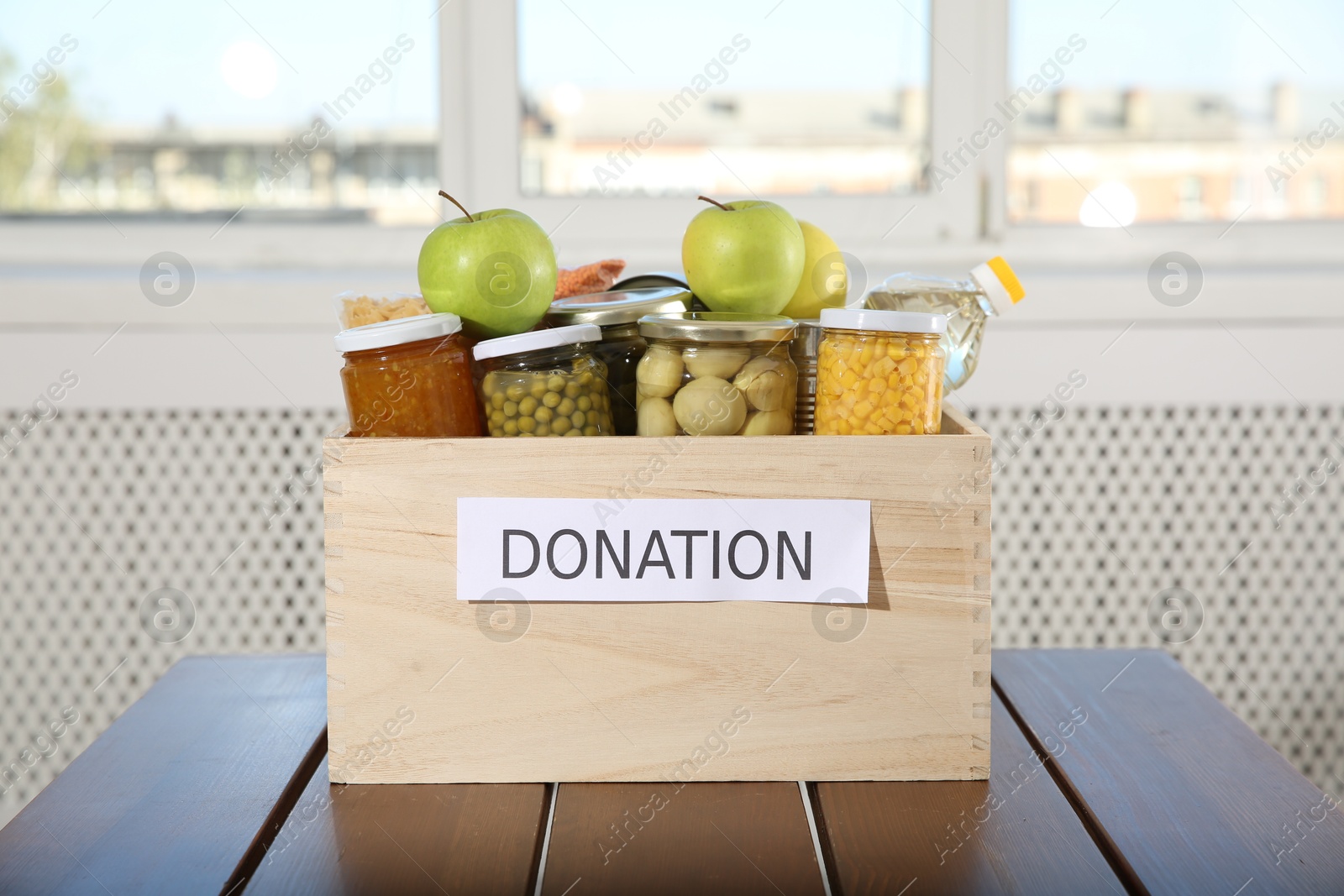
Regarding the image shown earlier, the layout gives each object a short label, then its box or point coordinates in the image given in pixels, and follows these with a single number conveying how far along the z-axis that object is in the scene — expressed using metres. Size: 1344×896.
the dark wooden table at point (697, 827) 0.59
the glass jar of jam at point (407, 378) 0.67
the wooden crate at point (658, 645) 0.68
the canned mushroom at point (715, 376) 0.68
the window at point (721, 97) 1.78
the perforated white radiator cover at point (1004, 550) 1.63
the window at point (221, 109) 1.77
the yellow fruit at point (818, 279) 0.80
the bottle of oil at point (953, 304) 0.81
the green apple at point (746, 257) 0.74
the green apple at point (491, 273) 0.72
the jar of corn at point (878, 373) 0.67
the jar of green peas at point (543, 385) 0.69
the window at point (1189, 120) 1.80
